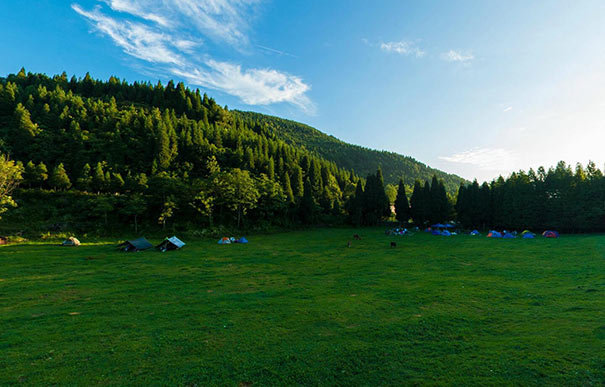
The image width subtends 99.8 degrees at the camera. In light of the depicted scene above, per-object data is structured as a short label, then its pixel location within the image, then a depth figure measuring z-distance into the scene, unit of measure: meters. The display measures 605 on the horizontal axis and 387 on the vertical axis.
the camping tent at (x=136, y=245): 29.91
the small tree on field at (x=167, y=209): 45.31
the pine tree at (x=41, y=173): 52.72
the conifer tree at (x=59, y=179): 52.53
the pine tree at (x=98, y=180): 54.41
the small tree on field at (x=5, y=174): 34.00
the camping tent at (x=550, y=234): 43.27
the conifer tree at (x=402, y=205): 70.56
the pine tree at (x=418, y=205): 67.46
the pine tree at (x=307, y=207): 63.12
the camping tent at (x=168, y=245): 31.03
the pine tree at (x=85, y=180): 53.03
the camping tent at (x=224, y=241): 37.65
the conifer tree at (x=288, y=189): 64.25
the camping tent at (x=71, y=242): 31.45
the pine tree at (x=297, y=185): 69.47
